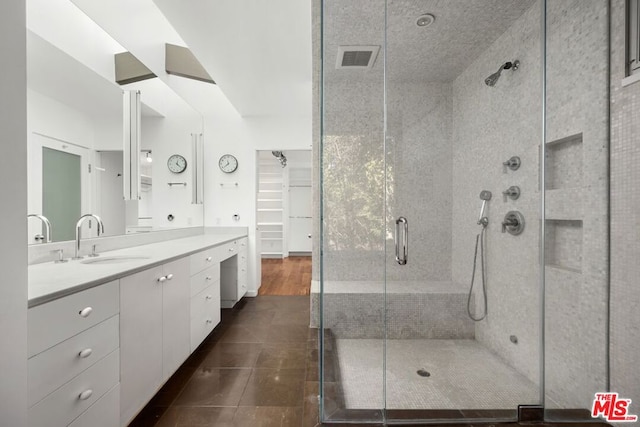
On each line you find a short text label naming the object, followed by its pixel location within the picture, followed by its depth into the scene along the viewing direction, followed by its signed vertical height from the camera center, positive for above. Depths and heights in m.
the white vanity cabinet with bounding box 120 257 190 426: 1.32 -0.66
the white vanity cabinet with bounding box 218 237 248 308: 3.31 -0.82
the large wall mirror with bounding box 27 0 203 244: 1.50 +0.49
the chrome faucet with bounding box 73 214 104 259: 1.73 -0.10
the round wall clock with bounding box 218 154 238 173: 3.76 +0.63
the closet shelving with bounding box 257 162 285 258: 6.98 +0.08
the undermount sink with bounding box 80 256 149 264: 1.74 -0.33
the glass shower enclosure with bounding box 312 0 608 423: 1.46 +0.03
